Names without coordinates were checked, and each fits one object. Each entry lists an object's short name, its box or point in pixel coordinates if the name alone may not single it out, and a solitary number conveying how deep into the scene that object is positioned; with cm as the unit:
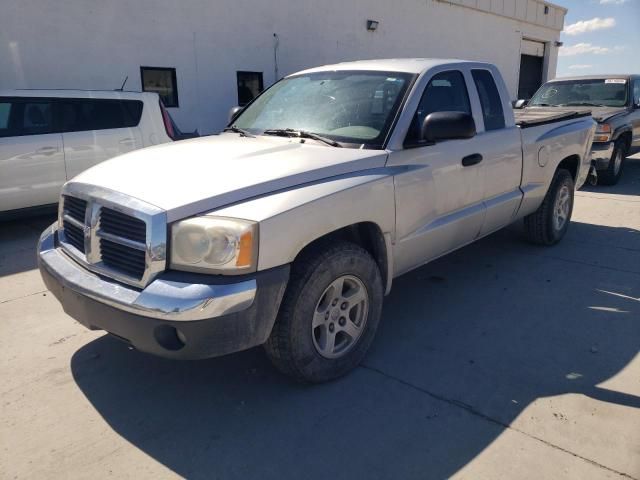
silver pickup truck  251
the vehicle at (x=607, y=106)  916
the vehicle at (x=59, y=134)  643
